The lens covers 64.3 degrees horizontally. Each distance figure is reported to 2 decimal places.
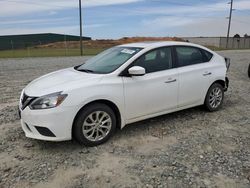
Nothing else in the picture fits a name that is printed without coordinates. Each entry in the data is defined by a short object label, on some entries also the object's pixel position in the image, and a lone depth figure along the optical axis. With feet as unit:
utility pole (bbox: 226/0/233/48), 117.22
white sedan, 9.20
